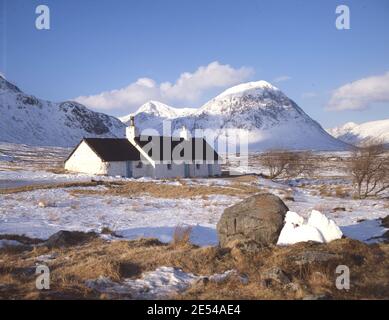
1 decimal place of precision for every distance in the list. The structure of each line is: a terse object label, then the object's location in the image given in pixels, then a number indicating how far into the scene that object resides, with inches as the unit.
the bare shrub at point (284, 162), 2231.8
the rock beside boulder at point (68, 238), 555.2
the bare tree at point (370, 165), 1501.0
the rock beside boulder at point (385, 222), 754.4
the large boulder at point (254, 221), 510.3
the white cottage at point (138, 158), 1909.4
